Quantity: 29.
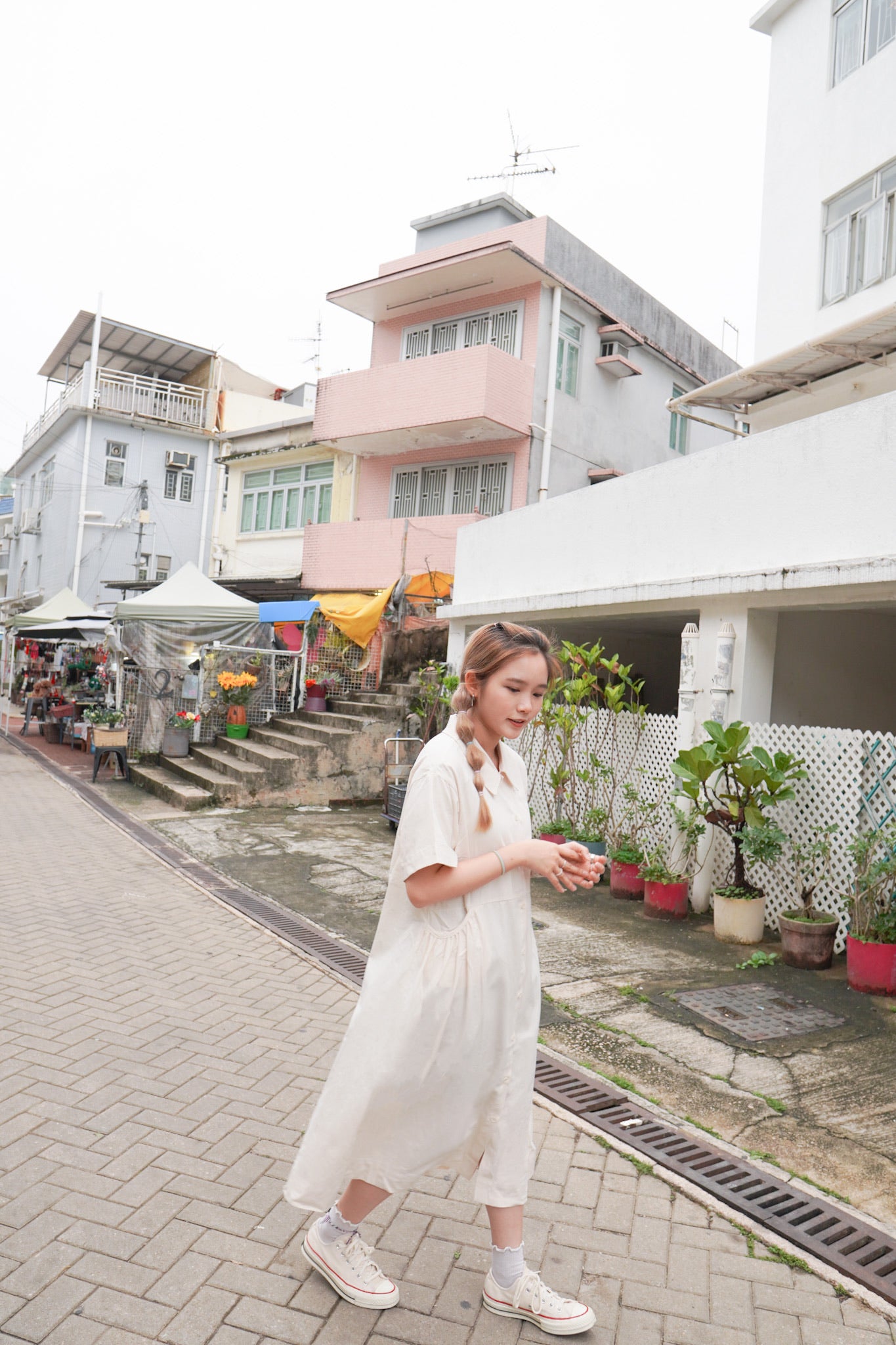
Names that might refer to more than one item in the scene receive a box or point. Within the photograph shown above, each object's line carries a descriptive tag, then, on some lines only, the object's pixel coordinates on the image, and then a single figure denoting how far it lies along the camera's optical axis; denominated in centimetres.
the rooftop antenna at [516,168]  1866
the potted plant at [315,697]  1470
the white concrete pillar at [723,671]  753
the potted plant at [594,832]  869
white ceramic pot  674
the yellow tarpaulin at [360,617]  1516
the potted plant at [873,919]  559
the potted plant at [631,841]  807
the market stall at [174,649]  1412
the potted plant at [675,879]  739
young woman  227
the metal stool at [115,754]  1378
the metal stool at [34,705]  2139
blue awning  1561
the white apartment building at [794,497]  674
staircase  1230
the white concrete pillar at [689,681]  790
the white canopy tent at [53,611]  1970
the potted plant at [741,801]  661
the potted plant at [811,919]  612
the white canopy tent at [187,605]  1406
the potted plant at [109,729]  1377
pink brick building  1617
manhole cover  498
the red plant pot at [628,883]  806
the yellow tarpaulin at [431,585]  1602
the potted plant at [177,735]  1411
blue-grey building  2662
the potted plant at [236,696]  1419
